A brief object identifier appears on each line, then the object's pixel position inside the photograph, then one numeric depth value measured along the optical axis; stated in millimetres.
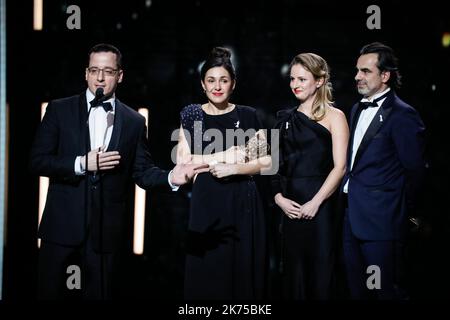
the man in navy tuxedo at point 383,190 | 7035
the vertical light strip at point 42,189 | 7988
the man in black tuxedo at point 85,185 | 7066
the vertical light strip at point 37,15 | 8547
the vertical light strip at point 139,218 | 8469
